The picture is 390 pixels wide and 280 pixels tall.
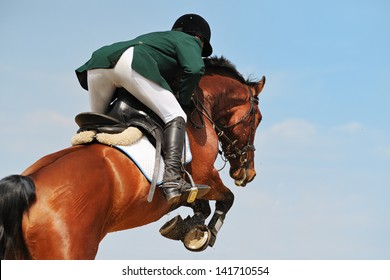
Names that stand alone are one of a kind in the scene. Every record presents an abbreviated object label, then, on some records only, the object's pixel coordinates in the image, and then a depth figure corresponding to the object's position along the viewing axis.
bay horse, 11.69
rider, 14.11
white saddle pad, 13.47
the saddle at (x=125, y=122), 13.99
